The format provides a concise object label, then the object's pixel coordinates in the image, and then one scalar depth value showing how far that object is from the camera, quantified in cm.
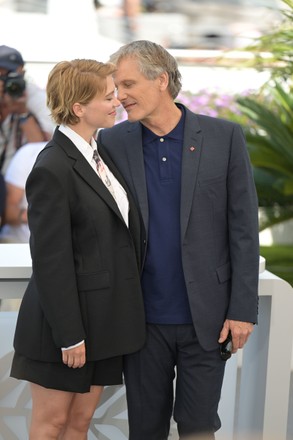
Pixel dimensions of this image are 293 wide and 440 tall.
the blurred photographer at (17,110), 814
